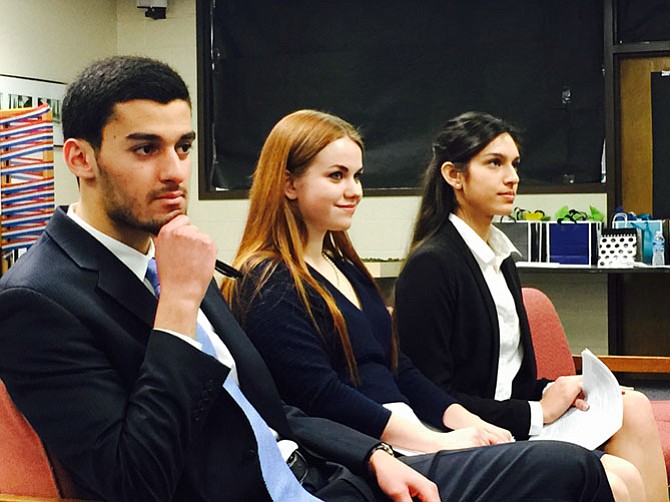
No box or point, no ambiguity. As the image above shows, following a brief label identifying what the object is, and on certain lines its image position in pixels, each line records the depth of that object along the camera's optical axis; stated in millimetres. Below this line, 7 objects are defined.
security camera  5934
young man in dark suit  1329
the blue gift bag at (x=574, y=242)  5078
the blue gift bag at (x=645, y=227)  5040
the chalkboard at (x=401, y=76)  5418
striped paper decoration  5008
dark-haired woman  2213
